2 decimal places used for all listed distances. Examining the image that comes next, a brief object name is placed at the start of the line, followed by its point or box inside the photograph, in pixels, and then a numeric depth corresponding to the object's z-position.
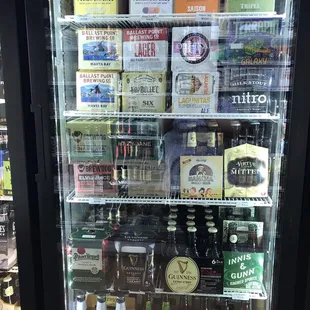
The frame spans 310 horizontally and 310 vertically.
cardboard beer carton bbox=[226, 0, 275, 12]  1.52
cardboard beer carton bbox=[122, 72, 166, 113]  1.62
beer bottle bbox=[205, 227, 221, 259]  1.61
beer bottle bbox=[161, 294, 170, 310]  1.73
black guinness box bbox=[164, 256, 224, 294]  1.60
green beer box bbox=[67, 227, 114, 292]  1.65
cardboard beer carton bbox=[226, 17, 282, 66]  1.53
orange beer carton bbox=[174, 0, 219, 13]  1.54
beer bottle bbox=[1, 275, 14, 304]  1.90
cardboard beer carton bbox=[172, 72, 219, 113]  1.60
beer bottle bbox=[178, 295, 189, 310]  1.78
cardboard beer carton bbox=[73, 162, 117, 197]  1.68
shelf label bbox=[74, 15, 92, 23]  1.49
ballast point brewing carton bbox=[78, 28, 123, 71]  1.60
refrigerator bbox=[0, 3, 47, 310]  1.38
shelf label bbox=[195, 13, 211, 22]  1.53
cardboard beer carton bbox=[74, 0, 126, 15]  1.57
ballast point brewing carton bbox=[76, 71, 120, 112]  1.62
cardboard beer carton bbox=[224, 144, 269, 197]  1.61
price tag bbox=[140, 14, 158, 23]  1.53
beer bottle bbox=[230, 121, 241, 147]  1.68
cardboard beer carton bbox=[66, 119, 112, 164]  1.62
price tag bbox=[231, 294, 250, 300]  1.62
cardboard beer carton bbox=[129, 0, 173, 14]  1.56
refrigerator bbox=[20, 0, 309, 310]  1.52
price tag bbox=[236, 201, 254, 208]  1.53
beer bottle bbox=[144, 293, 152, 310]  1.74
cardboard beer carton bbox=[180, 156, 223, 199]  1.63
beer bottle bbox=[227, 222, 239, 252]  1.67
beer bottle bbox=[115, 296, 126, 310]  1.64
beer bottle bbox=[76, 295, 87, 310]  1.68
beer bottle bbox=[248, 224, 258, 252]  1.66
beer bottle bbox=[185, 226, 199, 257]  1.63
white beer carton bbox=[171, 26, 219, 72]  1.57
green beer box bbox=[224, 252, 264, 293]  1.63
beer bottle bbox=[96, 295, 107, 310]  1.66
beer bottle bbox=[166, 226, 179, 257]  1.64
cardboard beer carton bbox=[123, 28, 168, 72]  1.59
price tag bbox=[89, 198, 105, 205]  1.59
